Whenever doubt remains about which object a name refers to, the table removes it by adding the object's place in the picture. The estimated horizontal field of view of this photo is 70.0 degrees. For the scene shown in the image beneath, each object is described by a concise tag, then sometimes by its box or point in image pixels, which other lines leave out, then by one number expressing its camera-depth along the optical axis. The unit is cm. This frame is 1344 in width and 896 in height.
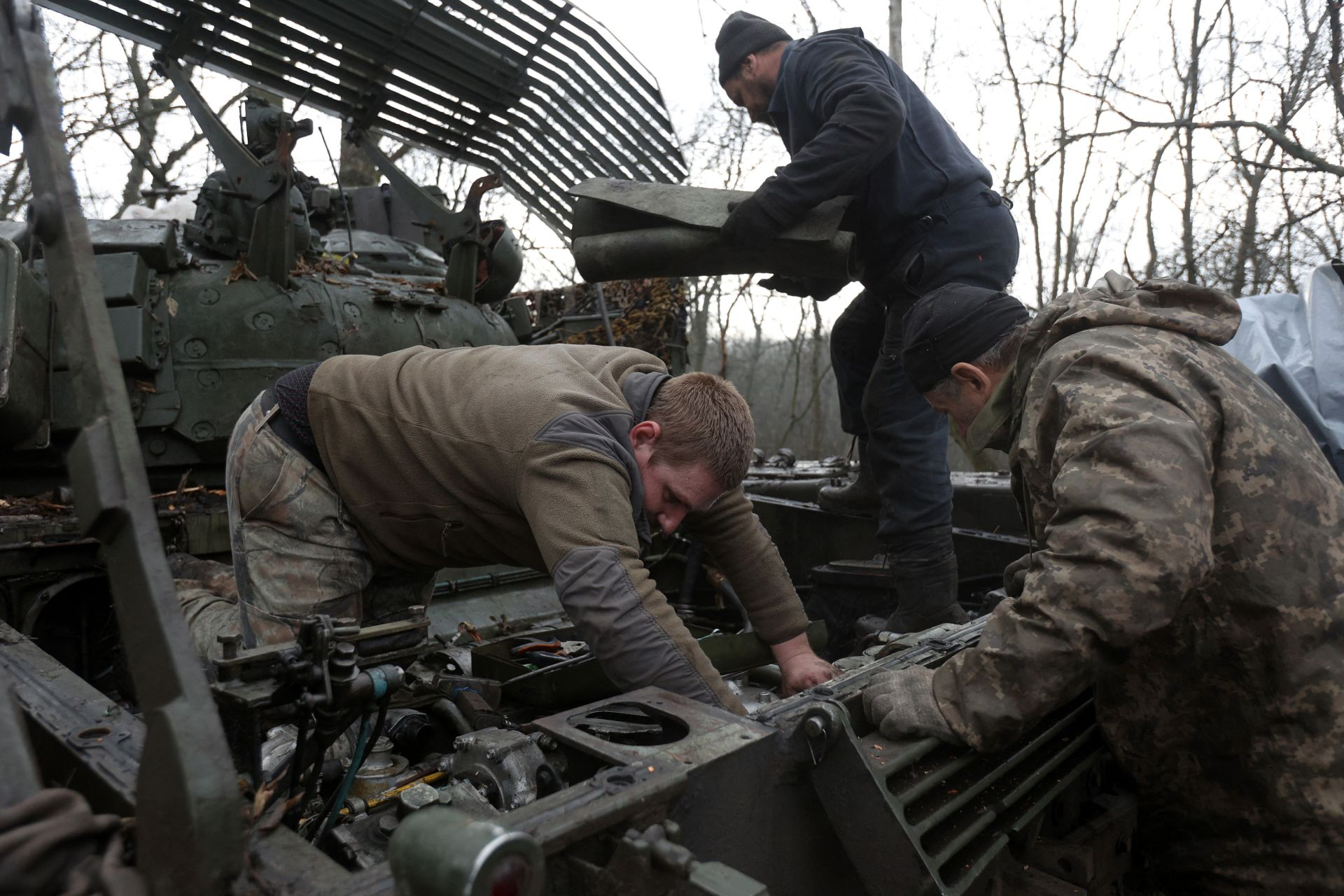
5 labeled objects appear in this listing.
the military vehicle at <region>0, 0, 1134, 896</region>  120
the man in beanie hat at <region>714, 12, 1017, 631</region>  340
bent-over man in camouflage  179
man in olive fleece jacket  227
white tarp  408
